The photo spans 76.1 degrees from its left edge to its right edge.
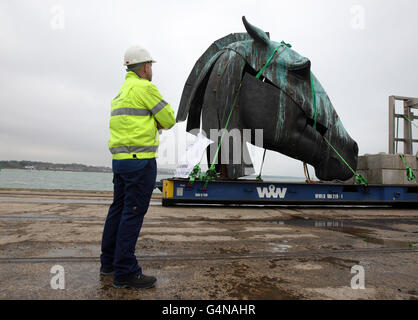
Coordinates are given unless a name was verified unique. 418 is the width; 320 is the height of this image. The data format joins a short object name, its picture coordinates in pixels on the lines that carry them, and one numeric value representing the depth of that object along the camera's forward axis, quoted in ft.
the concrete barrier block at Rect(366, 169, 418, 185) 24.23
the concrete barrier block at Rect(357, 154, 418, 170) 24.45
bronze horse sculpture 19.81
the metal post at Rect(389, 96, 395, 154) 29.53
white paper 19.41
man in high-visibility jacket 5.72
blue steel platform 18.79
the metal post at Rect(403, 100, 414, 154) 29.63
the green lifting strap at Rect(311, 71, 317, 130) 20.73
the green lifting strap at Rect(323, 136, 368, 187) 21.58
